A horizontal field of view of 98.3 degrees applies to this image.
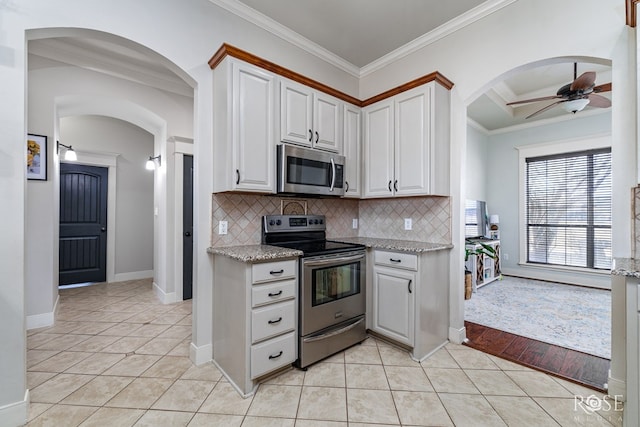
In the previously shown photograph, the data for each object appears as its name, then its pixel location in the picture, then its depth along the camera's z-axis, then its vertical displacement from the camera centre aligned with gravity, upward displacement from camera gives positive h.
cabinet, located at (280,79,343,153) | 2.36 +0.87
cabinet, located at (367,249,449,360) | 2.26 -0.75
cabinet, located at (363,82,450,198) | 2.45 +0.65
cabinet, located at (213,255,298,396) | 1.82 -0.75
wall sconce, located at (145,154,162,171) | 4.16 +0.72
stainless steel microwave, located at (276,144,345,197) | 2.29 +0.36
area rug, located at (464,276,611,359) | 2.62 -1.20
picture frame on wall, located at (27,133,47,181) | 2.77 +0.54
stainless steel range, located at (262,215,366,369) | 2.09 -0.64
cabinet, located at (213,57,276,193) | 2.09 +0.66
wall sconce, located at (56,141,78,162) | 3.81 +0.77
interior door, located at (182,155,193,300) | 3.82 -0.24
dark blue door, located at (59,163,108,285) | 4.42 -0.22
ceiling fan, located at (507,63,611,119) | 2.75 +1.29
